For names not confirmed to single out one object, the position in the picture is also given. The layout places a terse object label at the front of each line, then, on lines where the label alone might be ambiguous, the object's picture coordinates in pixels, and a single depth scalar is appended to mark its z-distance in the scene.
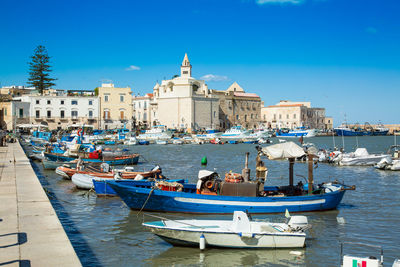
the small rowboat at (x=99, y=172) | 21.84
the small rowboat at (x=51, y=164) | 29.62
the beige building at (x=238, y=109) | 108.19
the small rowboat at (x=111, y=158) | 31.53
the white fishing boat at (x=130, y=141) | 66.62
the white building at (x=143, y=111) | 102.94
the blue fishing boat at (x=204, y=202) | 15.10
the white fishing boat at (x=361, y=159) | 36.62
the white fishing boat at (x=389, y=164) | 32.80
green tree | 84.50
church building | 94.81
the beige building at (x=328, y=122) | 155.07
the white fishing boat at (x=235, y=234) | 11.40
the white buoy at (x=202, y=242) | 11.41
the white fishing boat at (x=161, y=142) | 71.19
